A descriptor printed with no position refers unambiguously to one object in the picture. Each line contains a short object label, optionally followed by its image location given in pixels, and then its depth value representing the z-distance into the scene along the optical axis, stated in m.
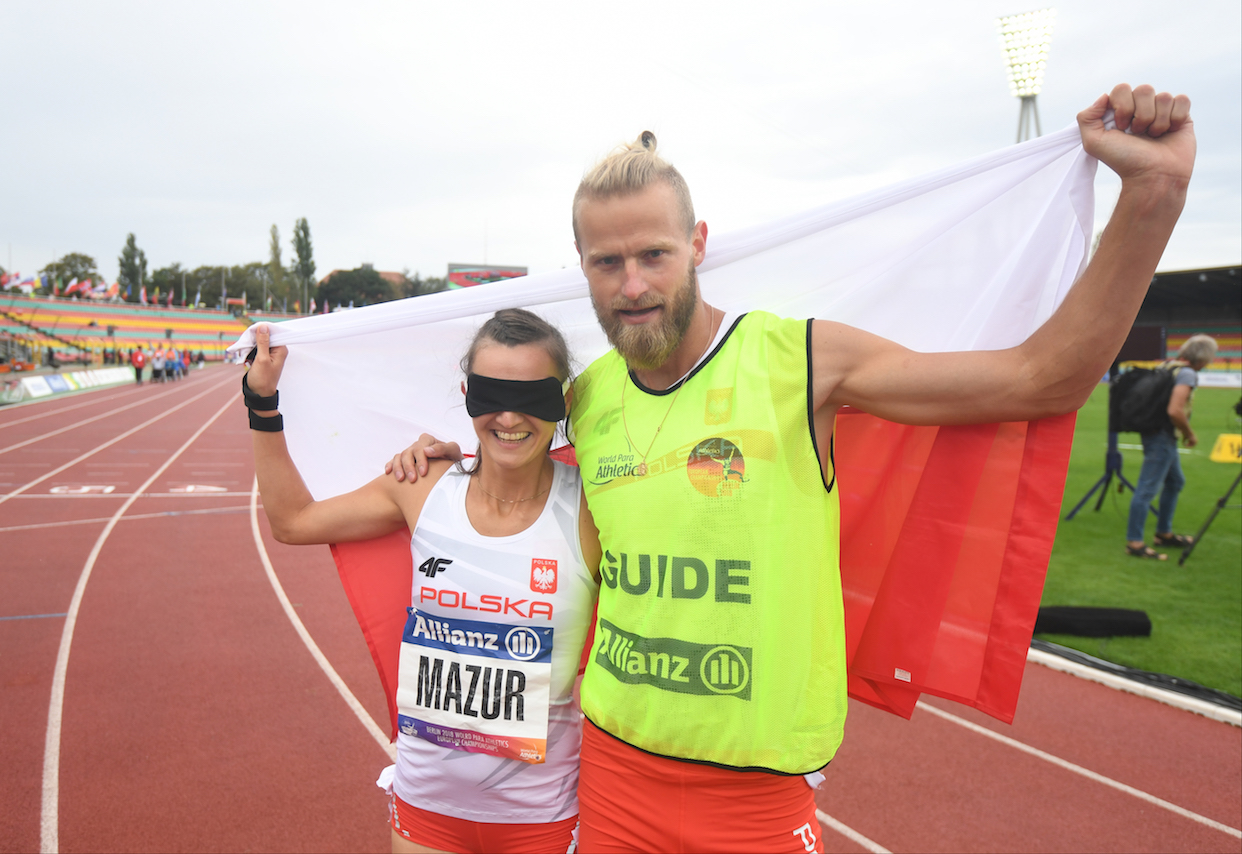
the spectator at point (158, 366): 38.69
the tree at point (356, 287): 89.62
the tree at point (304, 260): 101.38
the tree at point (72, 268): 88.62
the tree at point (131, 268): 92.19
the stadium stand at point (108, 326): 54.42
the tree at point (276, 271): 101.56
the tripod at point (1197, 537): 7.64
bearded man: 1.71
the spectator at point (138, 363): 37.59
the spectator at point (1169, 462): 7.68
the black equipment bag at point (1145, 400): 7.90
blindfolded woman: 2.03
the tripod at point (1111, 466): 9.54
